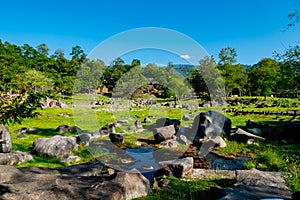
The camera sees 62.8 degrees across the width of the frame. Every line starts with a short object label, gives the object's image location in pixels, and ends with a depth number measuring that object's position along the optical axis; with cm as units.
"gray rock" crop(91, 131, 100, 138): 1646
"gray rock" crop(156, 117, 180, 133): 2021
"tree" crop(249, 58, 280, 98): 5619
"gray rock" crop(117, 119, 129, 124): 2305
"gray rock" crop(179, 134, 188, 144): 1538
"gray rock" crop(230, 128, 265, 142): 1463
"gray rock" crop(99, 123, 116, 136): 1727
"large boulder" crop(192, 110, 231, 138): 1623
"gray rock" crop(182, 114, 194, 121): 2529
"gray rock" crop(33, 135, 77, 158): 1132
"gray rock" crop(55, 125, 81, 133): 1773
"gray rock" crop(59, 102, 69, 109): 3952
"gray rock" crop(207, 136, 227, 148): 1384
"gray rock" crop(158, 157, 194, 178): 857
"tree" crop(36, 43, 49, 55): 7312
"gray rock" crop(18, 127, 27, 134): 1673
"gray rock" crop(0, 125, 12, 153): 1050
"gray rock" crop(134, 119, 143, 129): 1978
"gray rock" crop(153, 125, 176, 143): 1584
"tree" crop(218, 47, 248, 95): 5337
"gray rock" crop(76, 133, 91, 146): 1398
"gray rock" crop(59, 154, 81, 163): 1067
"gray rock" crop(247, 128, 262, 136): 1643
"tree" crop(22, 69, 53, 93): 4409
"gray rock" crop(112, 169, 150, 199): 663
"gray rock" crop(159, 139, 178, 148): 1462
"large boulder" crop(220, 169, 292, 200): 569
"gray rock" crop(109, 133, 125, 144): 1507
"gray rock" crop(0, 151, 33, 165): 935
